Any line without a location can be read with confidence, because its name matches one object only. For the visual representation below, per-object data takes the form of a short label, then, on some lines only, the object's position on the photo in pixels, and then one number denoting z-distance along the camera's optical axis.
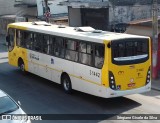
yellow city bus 14.70
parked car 10.78
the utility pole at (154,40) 19.84
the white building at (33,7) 40.69
